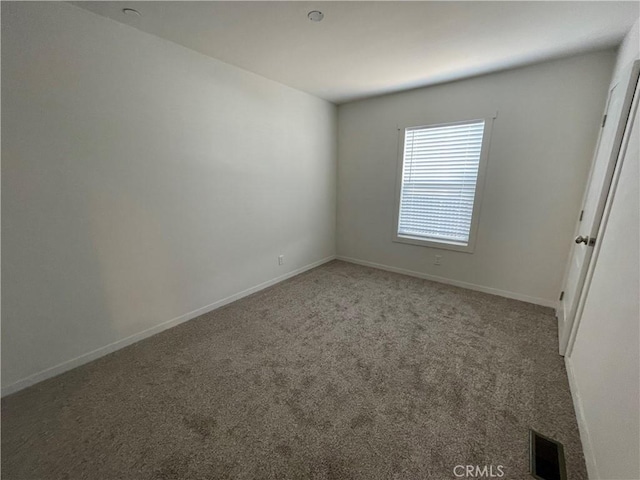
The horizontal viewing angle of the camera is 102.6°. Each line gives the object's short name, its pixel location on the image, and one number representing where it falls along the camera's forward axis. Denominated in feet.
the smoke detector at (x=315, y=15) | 5.50
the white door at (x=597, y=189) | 5.19
